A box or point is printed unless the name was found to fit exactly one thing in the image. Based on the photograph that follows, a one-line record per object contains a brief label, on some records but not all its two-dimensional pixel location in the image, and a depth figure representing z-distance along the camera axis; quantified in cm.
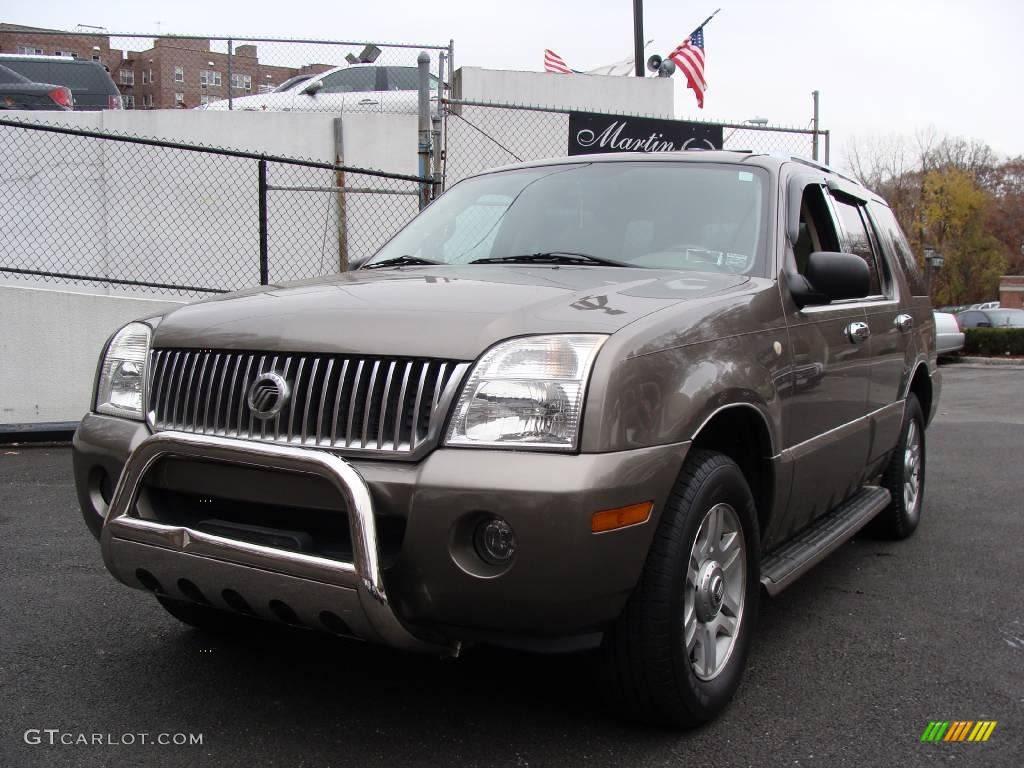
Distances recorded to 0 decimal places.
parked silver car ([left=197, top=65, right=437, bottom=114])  1273
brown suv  248
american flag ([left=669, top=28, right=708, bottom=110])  1496
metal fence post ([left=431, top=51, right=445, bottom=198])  843
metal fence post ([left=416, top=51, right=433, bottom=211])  813
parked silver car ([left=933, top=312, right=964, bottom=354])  1886
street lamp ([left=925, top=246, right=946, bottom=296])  2964
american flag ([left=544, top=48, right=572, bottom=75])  1652
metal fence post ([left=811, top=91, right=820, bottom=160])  1019
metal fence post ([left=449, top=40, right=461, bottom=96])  1000
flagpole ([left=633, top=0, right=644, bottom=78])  1728
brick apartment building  1165
